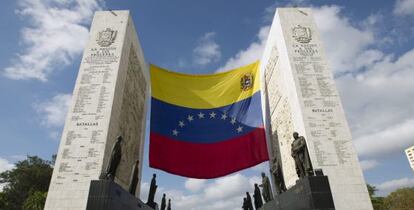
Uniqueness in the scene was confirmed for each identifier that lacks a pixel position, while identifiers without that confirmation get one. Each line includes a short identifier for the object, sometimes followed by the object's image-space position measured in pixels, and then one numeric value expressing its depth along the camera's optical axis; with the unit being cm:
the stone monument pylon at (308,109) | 1295
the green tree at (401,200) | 3312
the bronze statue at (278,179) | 1225
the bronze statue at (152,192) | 1509
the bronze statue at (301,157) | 933
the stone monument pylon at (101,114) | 1269
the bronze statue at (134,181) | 1241
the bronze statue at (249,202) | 1966
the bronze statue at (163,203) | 2096
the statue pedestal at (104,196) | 836
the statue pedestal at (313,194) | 830
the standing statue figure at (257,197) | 1714
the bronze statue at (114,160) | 922
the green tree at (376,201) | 3697
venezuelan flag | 1778
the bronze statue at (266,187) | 1388
